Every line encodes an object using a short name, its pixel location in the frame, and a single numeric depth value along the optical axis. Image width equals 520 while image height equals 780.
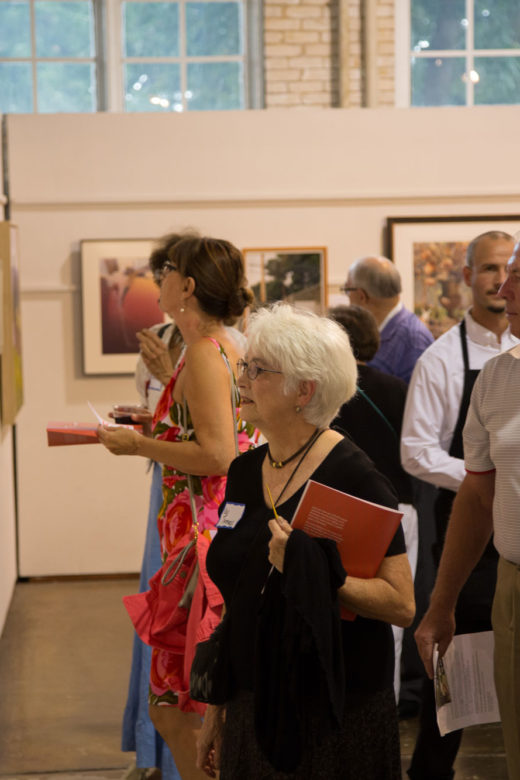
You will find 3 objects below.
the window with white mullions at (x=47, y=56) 8.99
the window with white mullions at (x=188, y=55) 9.08
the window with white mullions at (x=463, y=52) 9.17
